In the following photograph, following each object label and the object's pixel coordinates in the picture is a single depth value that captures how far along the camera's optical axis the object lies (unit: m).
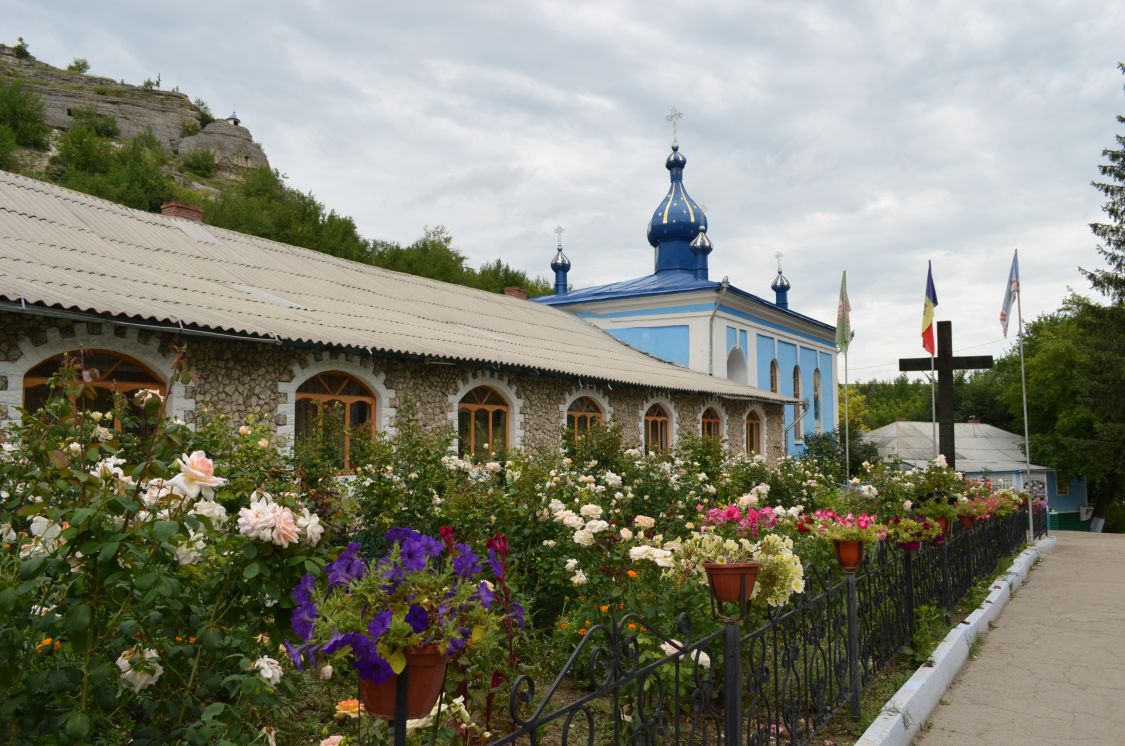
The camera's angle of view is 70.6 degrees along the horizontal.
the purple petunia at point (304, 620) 2.05
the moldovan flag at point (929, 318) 18.16
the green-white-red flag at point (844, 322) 21.05
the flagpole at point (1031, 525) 13.81
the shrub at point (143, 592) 1.97
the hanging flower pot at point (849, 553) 5.07
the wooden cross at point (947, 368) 17.44
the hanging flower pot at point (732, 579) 3.68
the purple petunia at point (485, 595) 2.19
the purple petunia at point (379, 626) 1.93
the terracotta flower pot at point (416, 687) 2.04
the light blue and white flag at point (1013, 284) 17.06
